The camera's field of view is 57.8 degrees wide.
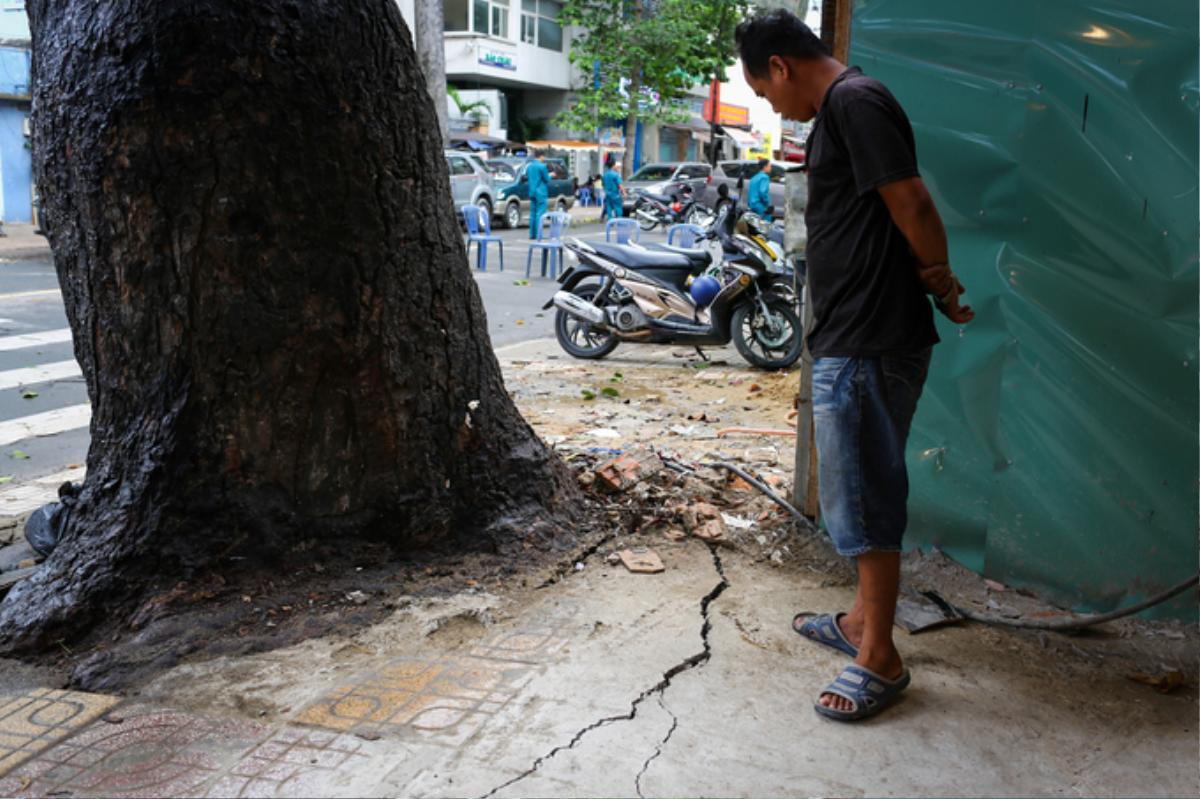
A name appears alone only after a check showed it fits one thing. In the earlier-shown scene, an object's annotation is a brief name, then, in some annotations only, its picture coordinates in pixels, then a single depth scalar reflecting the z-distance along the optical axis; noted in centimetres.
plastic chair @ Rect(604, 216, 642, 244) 1443
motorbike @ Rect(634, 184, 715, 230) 2725
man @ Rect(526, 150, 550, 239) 1973
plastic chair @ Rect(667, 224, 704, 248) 1461
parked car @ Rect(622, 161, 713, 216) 3095
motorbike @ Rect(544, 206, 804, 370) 895
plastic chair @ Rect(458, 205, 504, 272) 1538
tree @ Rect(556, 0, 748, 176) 3381
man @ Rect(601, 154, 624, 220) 2560
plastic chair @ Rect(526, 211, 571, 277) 1527
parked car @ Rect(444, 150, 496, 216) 2458
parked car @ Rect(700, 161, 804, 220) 2509
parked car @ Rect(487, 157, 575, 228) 2675
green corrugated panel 324
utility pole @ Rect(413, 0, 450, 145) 2234
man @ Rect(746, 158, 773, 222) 1945
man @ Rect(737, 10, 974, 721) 281
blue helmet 923
